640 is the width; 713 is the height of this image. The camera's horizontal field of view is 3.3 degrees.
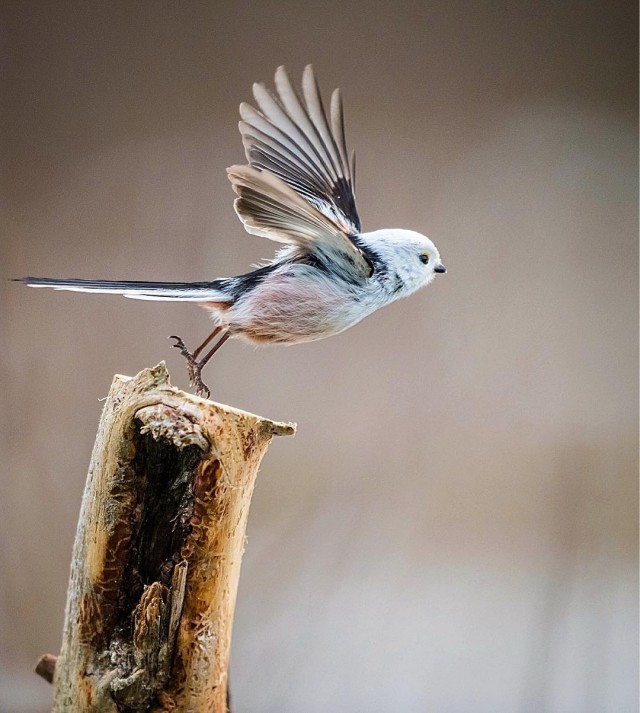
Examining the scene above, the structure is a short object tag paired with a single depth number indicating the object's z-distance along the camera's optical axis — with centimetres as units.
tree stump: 293
